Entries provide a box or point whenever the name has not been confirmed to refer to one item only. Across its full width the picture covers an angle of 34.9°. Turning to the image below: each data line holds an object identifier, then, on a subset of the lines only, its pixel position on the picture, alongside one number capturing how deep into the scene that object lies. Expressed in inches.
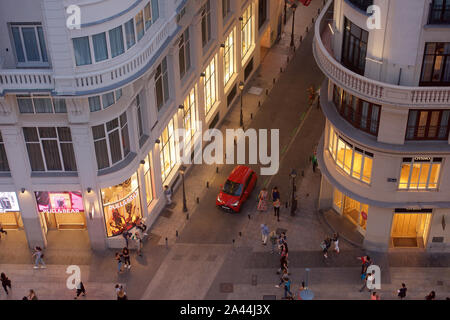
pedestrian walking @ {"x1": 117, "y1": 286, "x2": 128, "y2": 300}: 1655.6
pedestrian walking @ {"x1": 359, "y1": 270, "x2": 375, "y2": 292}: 1706.4
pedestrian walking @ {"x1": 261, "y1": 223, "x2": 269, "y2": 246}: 1823.3
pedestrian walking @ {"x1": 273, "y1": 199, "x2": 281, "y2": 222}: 1902.1
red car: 1927.9
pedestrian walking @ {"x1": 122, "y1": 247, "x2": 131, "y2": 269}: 1749.5
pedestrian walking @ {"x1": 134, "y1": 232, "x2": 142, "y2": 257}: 1802.4
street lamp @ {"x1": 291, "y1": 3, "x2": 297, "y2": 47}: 2534.4
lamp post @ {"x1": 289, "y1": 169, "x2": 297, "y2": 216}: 1864.9
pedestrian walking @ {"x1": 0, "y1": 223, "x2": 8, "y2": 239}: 1844.1
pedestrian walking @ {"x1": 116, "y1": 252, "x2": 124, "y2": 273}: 1734.7
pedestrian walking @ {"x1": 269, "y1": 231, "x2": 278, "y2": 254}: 1804.9
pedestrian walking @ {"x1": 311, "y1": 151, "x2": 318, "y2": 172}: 2061.9
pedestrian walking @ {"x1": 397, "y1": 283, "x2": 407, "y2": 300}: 1644.8
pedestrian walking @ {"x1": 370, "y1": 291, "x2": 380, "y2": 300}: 1651.1
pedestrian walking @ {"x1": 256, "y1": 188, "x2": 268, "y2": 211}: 1940.2
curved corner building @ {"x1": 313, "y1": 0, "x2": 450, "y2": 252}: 1455.5
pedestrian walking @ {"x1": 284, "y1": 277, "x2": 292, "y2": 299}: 1665.8
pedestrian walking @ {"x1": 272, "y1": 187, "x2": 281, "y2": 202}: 1909.4
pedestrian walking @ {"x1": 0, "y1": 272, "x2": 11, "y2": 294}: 1682.3
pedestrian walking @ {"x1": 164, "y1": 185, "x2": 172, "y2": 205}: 1942.7
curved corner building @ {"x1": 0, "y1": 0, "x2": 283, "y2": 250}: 1465.3
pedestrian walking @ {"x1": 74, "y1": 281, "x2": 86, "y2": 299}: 1679.1
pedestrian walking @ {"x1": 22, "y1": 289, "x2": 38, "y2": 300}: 1646.2
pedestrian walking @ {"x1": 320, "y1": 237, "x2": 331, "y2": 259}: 1776.6
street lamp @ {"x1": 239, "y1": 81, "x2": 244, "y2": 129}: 2247.2
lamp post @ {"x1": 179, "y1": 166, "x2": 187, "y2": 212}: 1863.6
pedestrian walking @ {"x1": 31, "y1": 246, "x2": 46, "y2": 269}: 1743.4
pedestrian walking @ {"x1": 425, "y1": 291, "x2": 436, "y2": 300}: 1640.0
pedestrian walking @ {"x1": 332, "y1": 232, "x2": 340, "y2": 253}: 1793.8
